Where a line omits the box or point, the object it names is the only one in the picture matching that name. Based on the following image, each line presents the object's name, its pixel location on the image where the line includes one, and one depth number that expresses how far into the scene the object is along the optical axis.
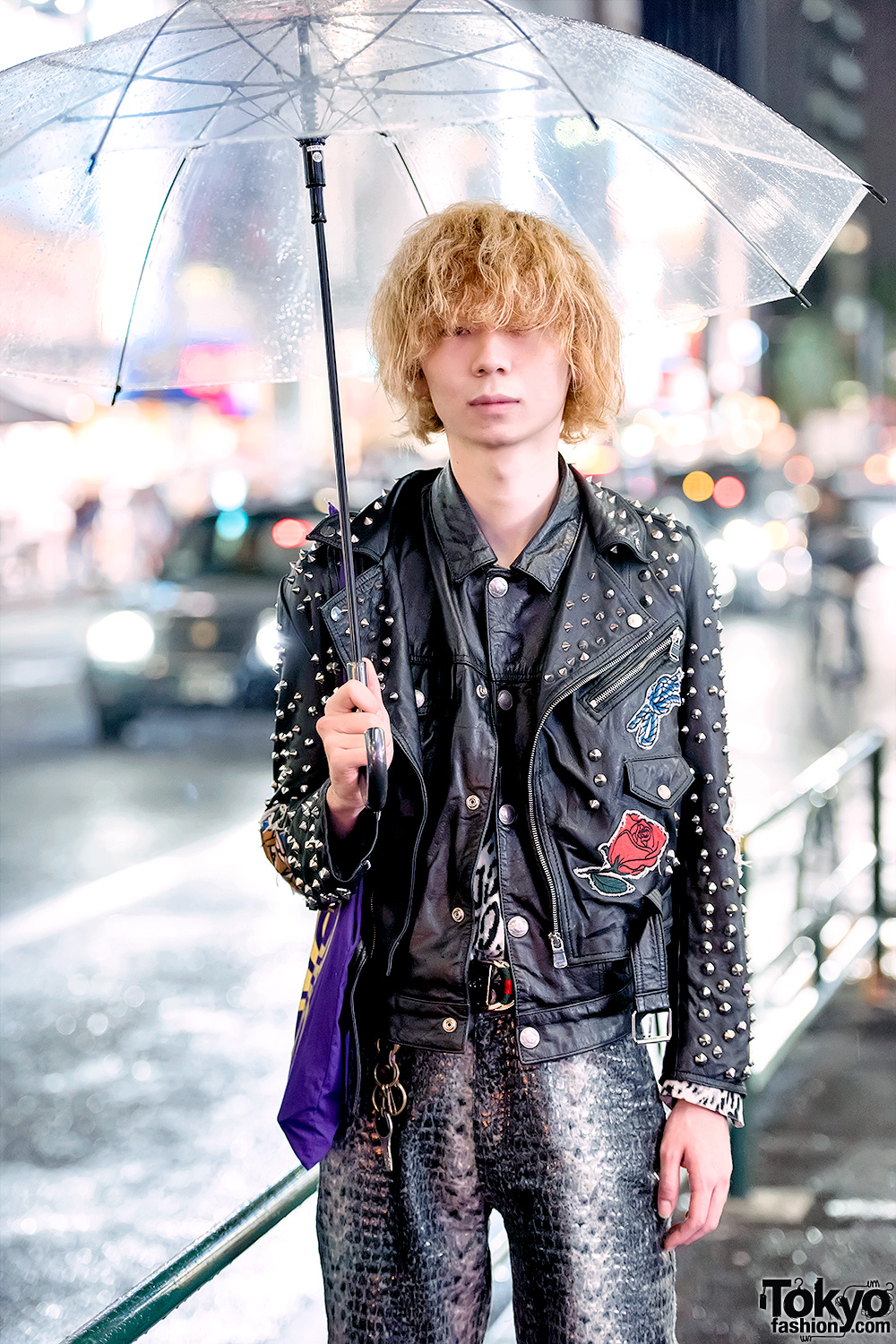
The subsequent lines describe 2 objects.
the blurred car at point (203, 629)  13.32
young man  2.94
